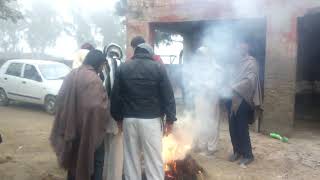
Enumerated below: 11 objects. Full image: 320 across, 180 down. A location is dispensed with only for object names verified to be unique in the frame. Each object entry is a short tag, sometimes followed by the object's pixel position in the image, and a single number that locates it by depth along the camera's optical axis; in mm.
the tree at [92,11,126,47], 33871
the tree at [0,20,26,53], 35887
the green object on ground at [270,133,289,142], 5762
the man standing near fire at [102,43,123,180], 3585
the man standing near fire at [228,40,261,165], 4543
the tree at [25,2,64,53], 36457
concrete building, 5850
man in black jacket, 3432
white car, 8566
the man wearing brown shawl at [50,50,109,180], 3207
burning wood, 4253
